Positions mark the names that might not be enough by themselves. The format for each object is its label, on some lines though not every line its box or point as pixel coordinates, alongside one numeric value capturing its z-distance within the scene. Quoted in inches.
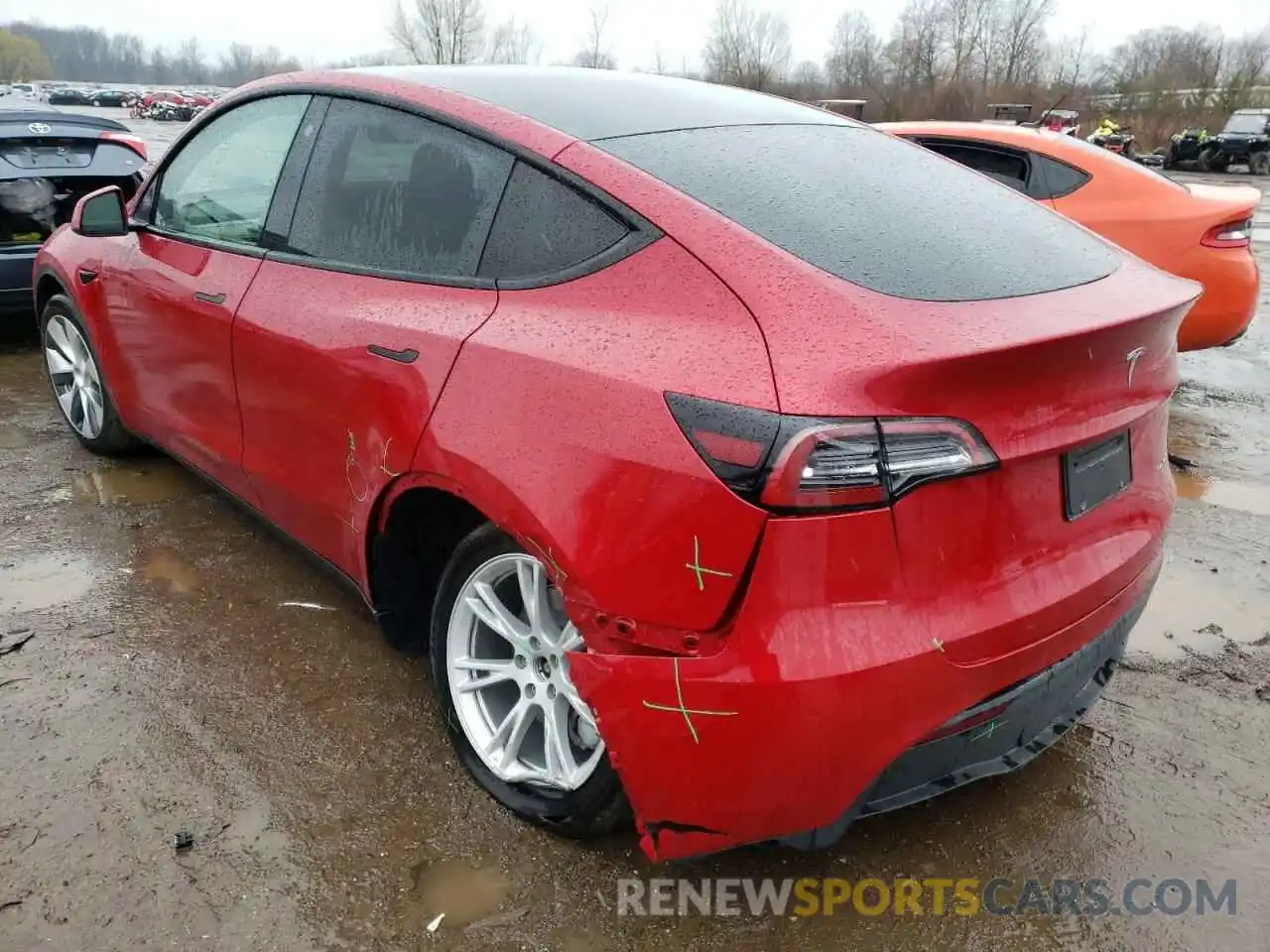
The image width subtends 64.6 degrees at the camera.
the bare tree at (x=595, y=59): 2481.8
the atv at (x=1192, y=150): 1157.1
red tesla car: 66.1
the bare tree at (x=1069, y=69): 2598.4
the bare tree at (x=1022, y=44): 2640.3
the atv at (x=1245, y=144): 1115.9
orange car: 208.8
